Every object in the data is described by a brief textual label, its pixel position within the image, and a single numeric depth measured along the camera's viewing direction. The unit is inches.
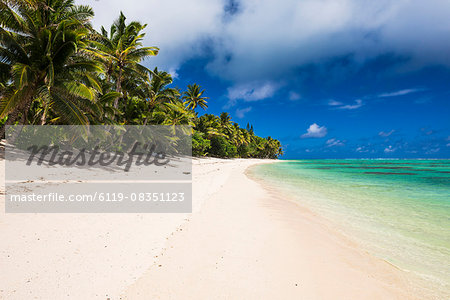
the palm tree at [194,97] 1681.8
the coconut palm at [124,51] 666.2
